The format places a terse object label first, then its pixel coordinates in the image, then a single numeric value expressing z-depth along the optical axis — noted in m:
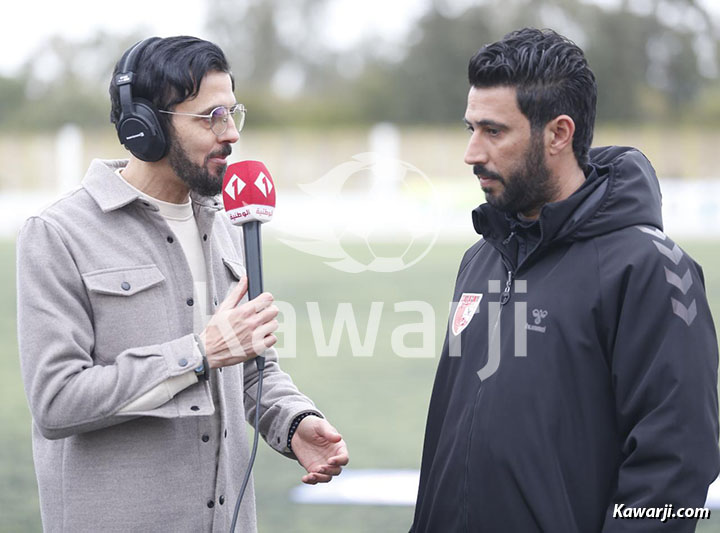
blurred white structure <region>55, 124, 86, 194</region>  29.92
